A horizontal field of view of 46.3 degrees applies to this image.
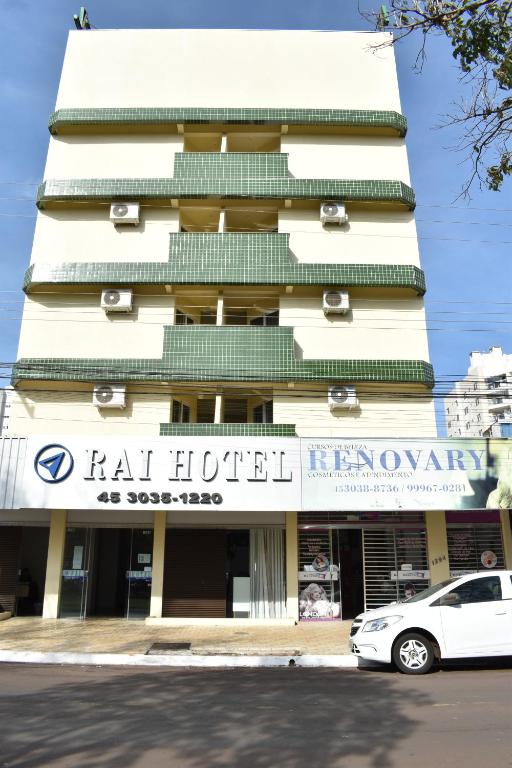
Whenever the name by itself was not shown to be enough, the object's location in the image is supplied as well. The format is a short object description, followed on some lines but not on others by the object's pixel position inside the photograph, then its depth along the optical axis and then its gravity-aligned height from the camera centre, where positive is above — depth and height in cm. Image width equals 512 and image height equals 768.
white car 933 -82
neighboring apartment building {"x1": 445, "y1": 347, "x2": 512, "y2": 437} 5912 +2036
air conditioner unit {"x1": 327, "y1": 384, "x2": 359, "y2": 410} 1778 +508
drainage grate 1180 -142
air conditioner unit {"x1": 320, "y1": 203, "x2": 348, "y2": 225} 1912 +1109
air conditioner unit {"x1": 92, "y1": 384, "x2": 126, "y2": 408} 1764 +508
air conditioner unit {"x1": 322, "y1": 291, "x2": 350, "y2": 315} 1841 +806
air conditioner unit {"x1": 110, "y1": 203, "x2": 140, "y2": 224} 1903 +1101
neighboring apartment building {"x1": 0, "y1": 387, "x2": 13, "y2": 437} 3359 +1009
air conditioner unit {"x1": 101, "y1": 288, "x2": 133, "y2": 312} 1836 +810
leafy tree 622 +556
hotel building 1662 +817
